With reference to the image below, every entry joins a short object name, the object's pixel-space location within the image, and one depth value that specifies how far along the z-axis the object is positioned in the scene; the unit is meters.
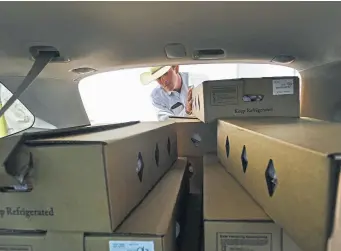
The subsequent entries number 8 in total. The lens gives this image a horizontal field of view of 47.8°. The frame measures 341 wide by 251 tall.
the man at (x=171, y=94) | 2.52
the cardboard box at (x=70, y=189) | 0.55
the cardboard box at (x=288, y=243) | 0.60
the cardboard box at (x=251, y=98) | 1.21
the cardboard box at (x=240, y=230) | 0.61
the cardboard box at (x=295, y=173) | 0.40
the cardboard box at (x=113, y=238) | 0.57
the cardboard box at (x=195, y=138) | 1.44
